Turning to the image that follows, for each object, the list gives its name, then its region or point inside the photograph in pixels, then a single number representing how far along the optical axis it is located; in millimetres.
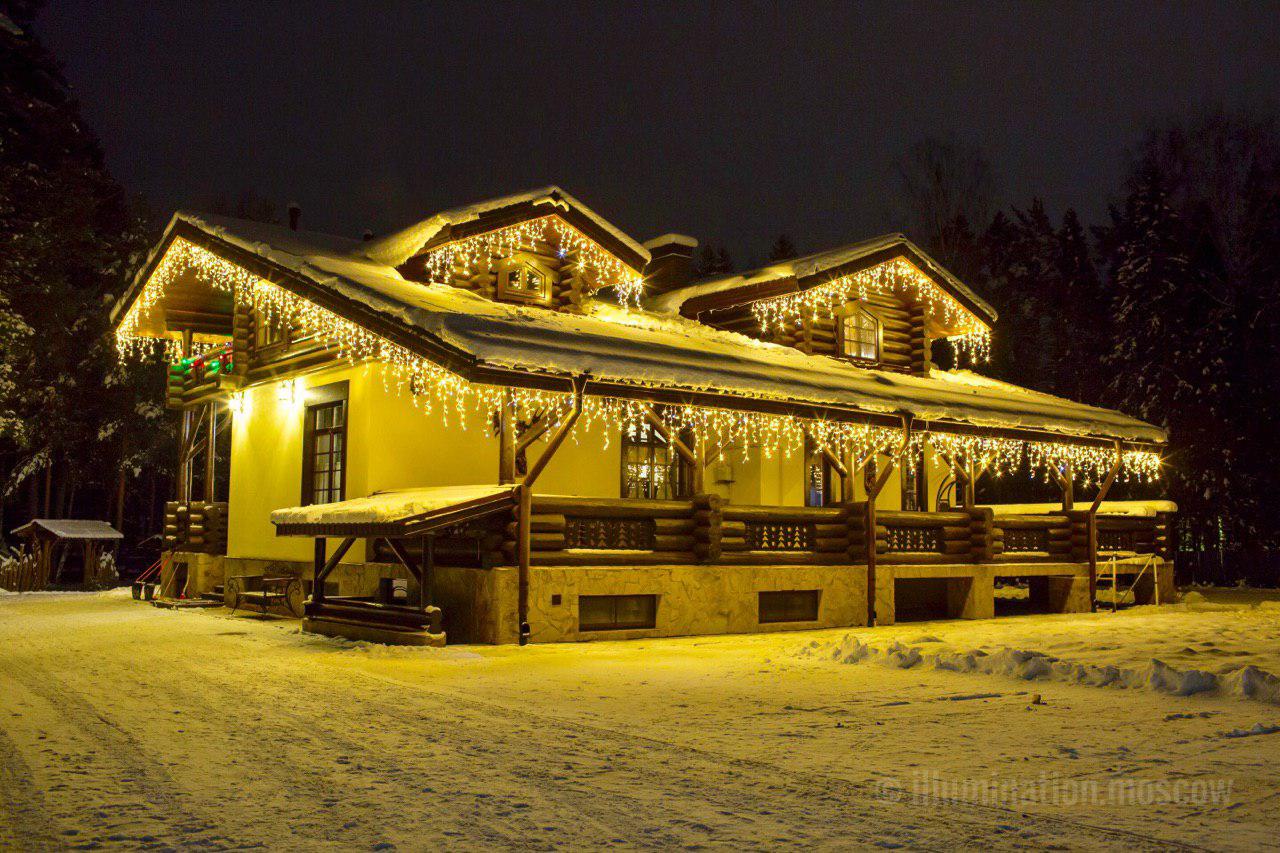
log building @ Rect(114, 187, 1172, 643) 14523
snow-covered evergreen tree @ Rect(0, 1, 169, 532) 27219
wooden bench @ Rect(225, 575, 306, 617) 17562
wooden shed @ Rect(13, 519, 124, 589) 28222
